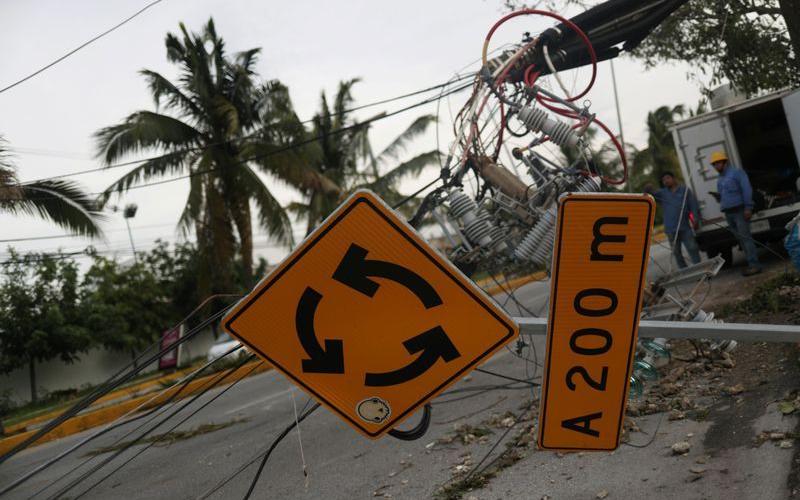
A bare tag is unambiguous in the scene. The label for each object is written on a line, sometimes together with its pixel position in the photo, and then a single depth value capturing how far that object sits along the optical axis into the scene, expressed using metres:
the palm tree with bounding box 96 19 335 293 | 18.36
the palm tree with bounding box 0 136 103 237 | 11.99
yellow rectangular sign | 2.44
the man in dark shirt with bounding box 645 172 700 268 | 11.23
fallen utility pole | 2.34
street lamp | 31.61
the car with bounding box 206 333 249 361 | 18.51
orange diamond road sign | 2.52
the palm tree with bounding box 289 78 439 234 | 22.50
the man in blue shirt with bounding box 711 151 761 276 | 10.20
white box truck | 11.11
